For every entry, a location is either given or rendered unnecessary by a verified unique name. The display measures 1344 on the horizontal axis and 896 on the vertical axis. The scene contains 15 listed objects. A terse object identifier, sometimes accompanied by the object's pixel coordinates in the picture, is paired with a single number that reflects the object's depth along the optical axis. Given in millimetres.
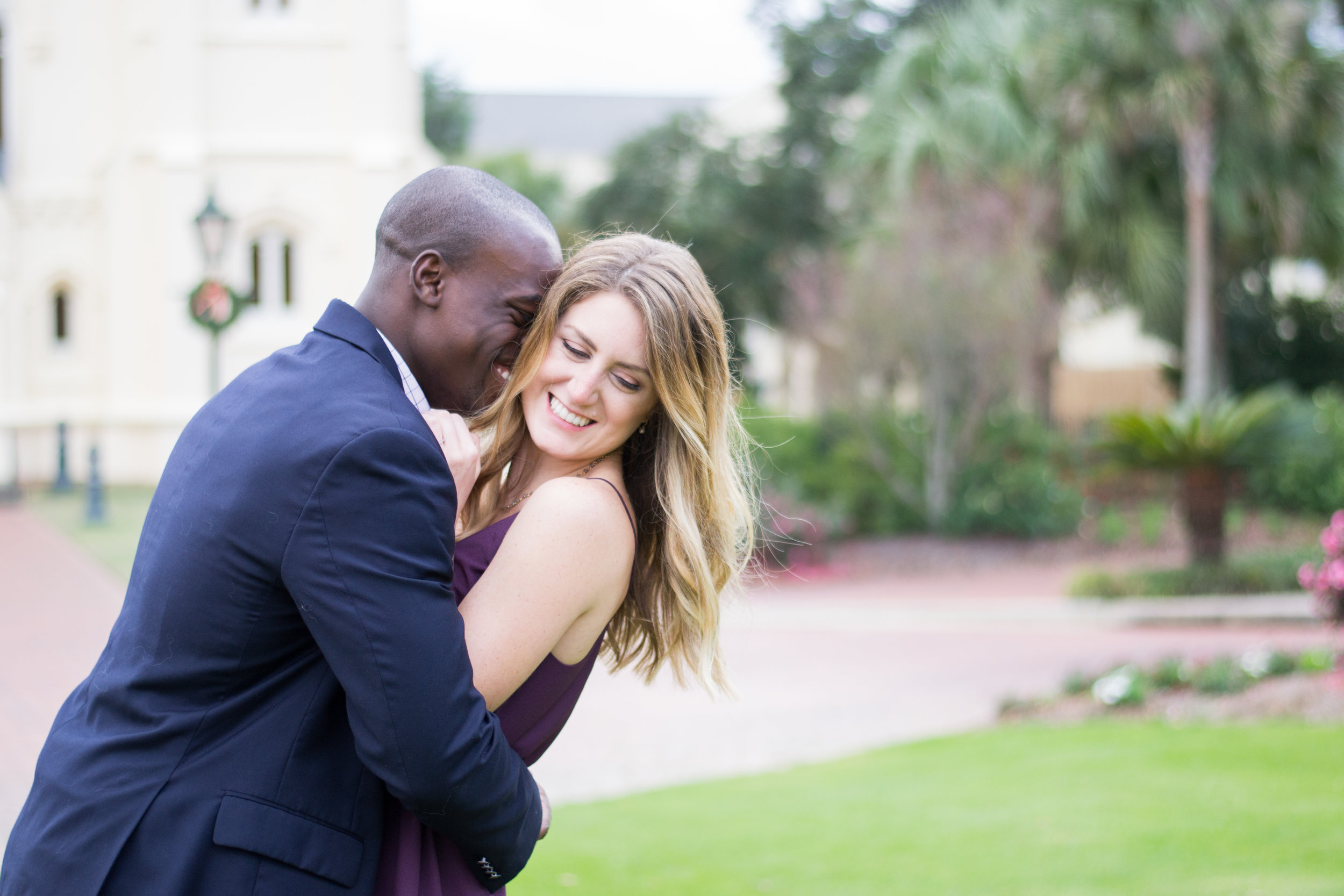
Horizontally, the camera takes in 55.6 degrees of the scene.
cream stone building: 22281
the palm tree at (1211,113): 17297
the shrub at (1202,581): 14070
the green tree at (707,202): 28328
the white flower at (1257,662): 8992
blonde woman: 1975
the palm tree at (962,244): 18906
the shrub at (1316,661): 9070
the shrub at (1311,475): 18641
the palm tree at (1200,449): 13906
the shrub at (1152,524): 18984
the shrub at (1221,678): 8594
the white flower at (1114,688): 8555
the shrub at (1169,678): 8930
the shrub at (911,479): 19609
